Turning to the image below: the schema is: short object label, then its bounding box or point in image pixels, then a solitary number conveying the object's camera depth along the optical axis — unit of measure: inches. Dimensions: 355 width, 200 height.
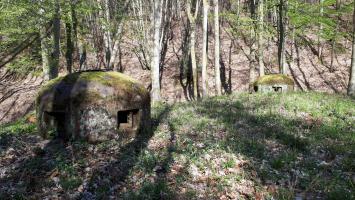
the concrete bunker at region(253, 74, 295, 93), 874.8
